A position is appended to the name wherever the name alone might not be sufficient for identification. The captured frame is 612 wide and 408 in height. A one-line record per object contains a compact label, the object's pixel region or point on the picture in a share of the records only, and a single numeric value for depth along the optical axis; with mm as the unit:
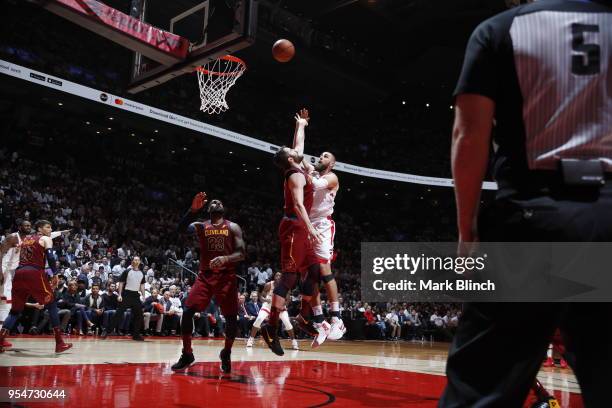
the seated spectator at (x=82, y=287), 12766
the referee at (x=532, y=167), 1412
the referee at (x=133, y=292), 11703
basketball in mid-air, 7887
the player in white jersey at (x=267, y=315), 10471
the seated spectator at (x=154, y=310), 13445
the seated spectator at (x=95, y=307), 12664
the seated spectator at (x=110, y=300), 12609
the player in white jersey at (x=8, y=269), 8141
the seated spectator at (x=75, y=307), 12133
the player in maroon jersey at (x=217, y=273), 5801
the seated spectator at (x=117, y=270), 14205
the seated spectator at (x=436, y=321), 21312
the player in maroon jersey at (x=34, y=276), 7832
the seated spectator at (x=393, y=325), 20000
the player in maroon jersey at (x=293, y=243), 5652
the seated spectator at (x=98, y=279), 13297
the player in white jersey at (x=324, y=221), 5977
